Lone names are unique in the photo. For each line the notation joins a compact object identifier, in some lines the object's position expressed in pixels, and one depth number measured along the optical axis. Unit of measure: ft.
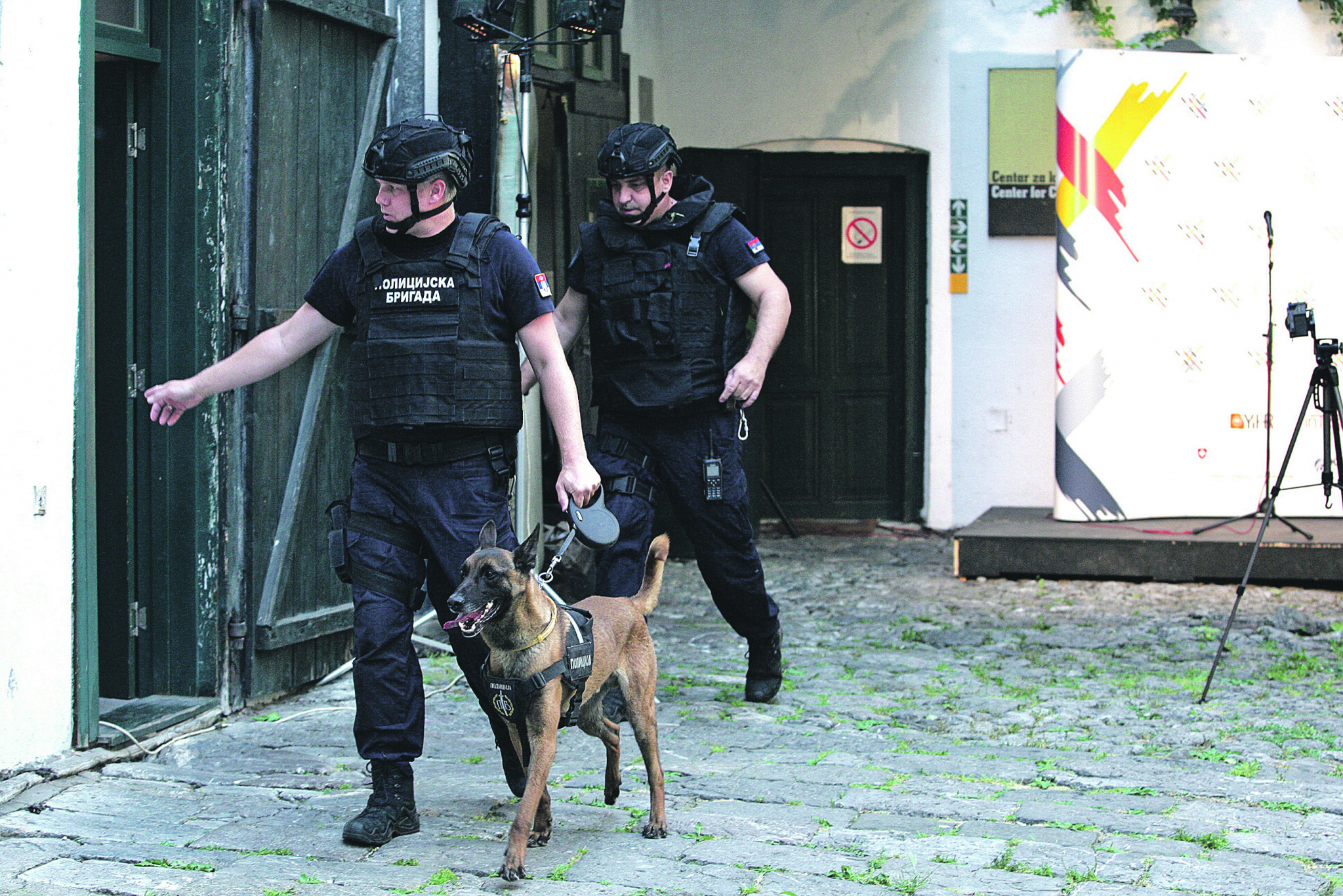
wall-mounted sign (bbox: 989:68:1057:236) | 71.20
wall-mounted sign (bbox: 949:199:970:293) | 71.72
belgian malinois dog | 23.71
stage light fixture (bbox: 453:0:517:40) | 40.52
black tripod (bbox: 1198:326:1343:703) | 42.46
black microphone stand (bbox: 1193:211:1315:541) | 54.80
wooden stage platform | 54.90
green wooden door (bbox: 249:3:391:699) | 36.52
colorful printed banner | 59.98
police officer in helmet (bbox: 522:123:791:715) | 34.91
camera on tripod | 43.04
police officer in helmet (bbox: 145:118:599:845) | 26.40
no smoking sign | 73.92
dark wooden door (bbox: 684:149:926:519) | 73.46
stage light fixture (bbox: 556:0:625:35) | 43.98
